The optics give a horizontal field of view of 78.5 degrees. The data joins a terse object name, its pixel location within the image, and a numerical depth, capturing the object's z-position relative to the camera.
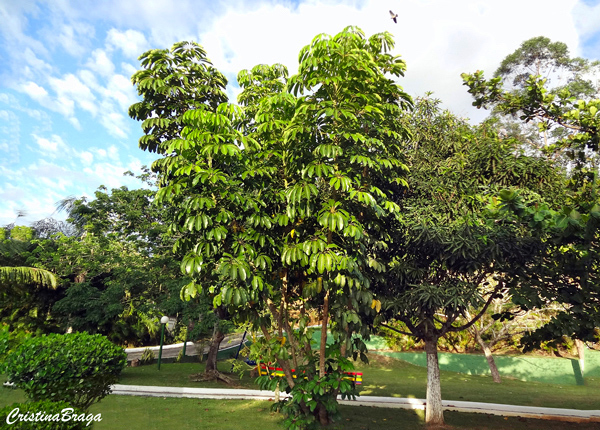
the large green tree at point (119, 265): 14.83
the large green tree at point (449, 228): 7.62
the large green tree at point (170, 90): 7.54
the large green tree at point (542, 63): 27.64
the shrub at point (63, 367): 5.70
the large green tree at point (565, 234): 6.41
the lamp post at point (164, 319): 15.30
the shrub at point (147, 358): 18.73
